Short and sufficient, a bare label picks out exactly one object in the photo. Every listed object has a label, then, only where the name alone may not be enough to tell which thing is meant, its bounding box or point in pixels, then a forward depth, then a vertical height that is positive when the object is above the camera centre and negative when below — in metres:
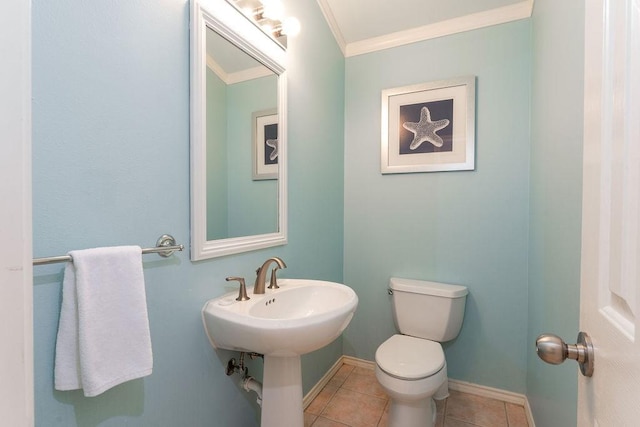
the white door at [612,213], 0.34 +0.00
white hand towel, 0.68 -0.29
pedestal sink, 0.93 -0.43
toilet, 1.31 -0.75
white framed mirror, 1.02 +0.33
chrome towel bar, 0.86 -0.12
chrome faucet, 1.23 -0.30
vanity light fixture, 1.25 +0.92
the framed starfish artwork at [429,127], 1.79 +0.57
